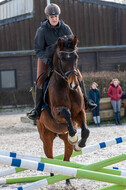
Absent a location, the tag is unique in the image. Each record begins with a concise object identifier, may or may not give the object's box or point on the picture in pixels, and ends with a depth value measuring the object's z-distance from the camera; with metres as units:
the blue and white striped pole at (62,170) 7.10
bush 29.94
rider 10.42
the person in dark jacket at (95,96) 24.55
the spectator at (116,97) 25.38
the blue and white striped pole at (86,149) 9.11
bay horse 8.92
